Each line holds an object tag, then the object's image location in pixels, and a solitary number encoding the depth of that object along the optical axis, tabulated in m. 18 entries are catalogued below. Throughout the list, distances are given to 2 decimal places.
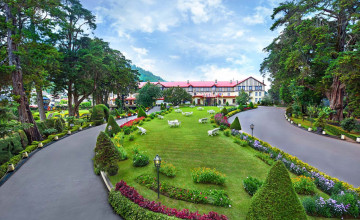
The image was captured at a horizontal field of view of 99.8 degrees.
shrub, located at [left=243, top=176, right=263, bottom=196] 6.59
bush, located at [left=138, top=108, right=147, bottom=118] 26.22
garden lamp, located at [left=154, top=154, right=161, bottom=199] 6.29
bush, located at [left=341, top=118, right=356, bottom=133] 15.70
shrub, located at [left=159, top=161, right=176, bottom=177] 7.97
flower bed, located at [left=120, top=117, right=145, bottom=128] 18.75
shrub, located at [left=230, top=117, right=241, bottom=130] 16.44
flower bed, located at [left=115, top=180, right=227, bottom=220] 5.08
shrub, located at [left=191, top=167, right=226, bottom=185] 7.31
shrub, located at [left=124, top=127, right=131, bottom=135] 16.03
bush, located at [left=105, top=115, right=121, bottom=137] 15.95
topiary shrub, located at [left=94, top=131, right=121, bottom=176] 8.11
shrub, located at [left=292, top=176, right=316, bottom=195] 6.73
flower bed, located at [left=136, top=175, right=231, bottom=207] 6.02
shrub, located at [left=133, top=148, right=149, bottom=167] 9.17
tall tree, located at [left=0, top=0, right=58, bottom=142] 12.38
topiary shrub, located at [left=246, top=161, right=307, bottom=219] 4.23
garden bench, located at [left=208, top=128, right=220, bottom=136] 14.98
